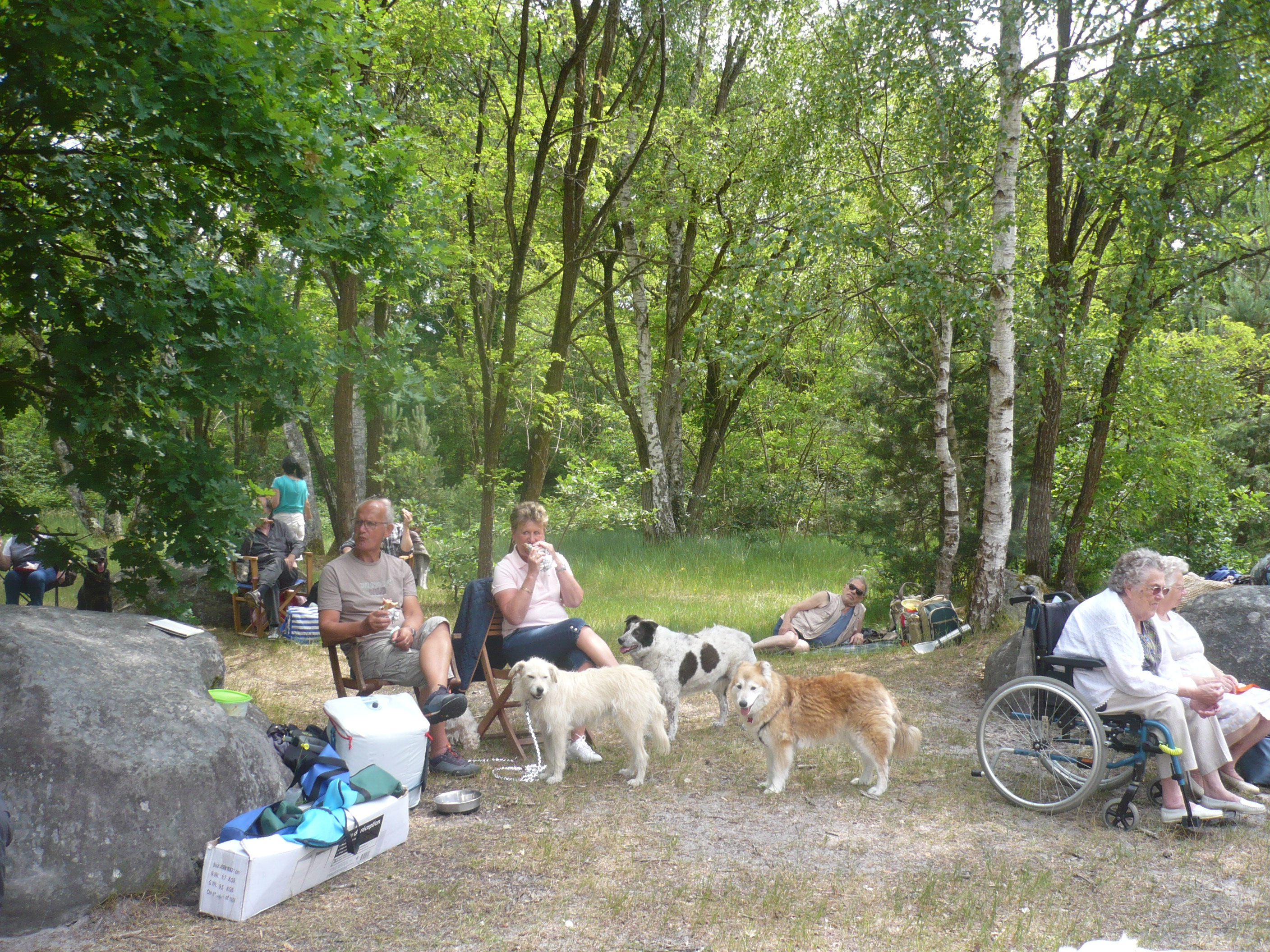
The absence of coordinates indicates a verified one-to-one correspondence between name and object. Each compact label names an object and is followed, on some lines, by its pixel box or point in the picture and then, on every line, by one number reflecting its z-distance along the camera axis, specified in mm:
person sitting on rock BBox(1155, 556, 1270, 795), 4195
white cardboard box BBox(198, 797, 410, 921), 3096
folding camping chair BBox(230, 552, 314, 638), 8422
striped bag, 8273
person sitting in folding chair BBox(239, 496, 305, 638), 8477
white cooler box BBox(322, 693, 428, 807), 4031
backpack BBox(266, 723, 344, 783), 3943
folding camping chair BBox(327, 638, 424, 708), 4895
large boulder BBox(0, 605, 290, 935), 3021
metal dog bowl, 4168
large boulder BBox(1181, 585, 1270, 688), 5195
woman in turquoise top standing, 9484
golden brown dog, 4508
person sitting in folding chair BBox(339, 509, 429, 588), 9023
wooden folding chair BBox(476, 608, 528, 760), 5023
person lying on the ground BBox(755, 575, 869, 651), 8703
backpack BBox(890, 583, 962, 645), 8391
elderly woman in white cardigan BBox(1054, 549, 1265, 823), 3941
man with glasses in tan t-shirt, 4816
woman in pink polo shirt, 5129
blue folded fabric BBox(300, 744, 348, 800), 3695
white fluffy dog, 4578
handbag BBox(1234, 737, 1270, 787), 4473
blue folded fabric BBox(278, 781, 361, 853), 3314
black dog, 5844
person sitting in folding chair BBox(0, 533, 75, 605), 8078
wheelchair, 3965
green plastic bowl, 3988
